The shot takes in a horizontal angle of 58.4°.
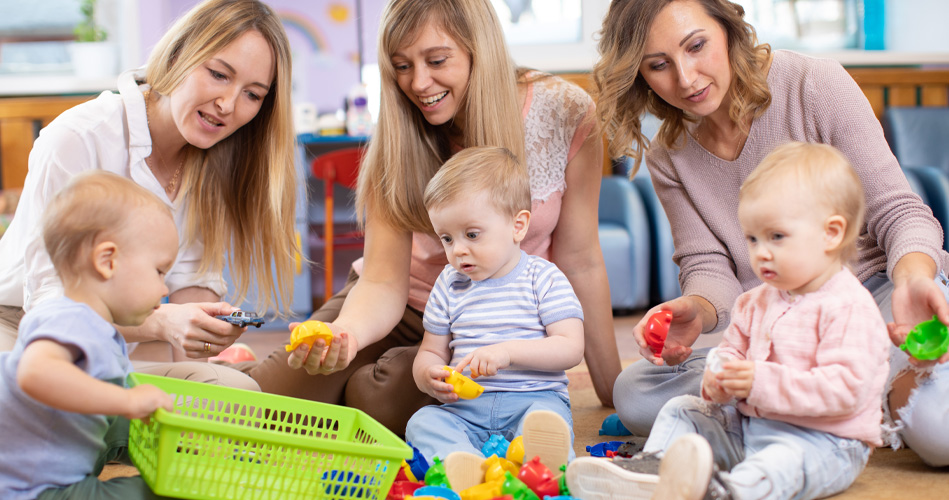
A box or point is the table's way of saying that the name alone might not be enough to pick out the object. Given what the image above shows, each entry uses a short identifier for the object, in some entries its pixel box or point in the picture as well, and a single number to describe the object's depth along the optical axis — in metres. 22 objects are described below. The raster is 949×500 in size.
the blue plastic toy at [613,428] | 1.63
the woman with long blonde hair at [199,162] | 1.45
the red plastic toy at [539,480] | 1.17
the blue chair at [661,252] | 3.26
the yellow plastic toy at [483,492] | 1.15
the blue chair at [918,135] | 3.47
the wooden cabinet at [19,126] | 3.83
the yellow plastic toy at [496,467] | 1.20
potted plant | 4.08
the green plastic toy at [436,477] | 1.17
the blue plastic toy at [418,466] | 1.27
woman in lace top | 1.55
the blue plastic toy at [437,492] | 1.11
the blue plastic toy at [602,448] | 1.41
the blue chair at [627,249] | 3.24
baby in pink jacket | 1.09
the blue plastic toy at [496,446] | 1.33
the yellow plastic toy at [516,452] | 1.27
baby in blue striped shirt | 1.38
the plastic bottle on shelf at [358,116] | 3.63
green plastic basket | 1.03
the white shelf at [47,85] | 4.03
